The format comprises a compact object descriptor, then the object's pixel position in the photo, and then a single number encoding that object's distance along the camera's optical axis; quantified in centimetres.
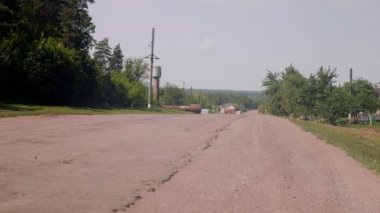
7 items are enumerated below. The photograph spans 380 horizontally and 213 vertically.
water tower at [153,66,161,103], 8606
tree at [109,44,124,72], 10431
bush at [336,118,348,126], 6489
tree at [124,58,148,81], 7844
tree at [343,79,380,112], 7569
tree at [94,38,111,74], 9862
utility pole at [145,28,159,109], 6709
